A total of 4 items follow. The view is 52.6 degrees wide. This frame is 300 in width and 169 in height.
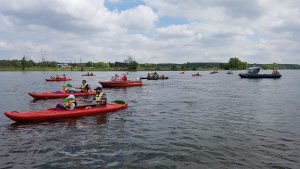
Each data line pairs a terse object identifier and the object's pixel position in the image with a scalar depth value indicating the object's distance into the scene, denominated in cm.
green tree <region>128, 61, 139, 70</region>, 19712
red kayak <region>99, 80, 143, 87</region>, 5215
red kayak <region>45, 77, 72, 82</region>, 7184
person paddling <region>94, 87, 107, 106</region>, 2455
